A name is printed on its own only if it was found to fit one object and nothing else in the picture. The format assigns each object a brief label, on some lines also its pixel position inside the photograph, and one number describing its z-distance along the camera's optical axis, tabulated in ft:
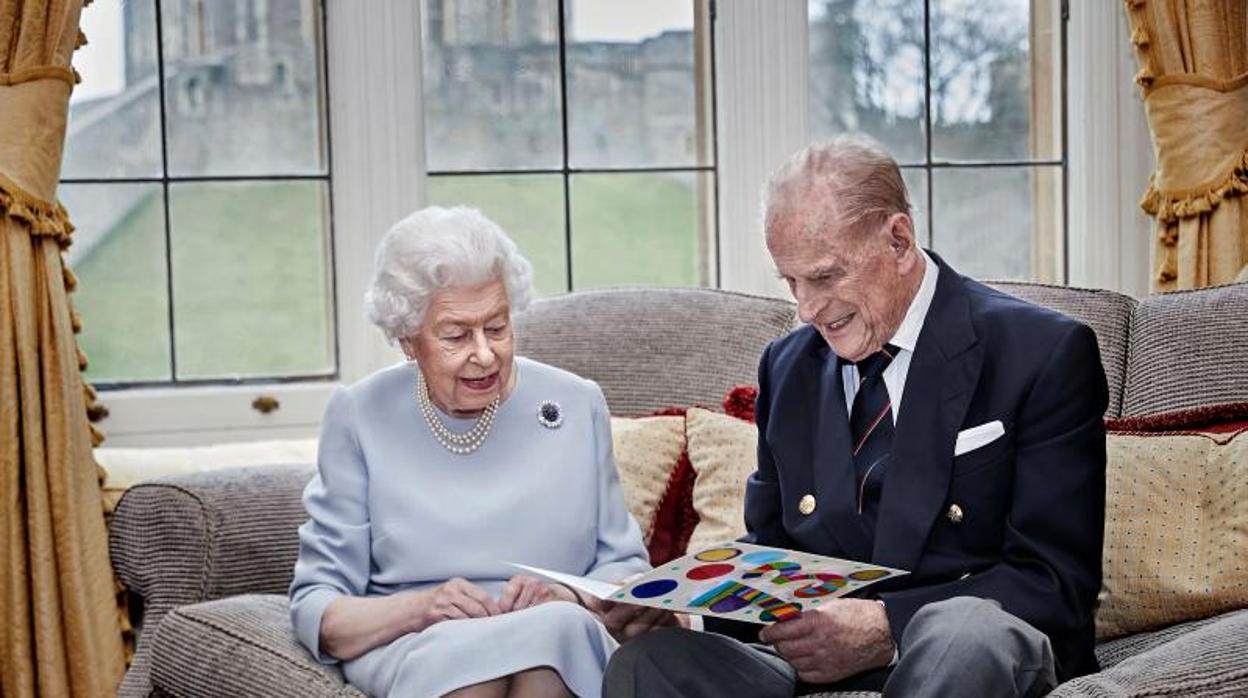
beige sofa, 7.54
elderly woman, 7.81
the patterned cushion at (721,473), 9.24
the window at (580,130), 12.34
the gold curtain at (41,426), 10.49
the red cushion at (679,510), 9.53
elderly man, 6.76
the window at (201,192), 11.91
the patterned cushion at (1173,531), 7.83
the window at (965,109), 12.66
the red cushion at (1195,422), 8.31
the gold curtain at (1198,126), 11.31
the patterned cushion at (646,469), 9.52
